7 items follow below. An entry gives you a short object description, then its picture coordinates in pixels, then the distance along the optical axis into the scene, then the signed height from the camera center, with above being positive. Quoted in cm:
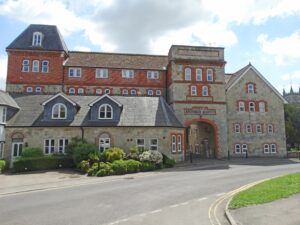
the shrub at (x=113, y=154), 2504 -126
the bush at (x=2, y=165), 2437 -221
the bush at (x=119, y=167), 2266 -225
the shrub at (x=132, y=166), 2332 -222
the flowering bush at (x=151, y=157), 2516 -151
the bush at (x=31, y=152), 2639 -114
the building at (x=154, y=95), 2983 +659
